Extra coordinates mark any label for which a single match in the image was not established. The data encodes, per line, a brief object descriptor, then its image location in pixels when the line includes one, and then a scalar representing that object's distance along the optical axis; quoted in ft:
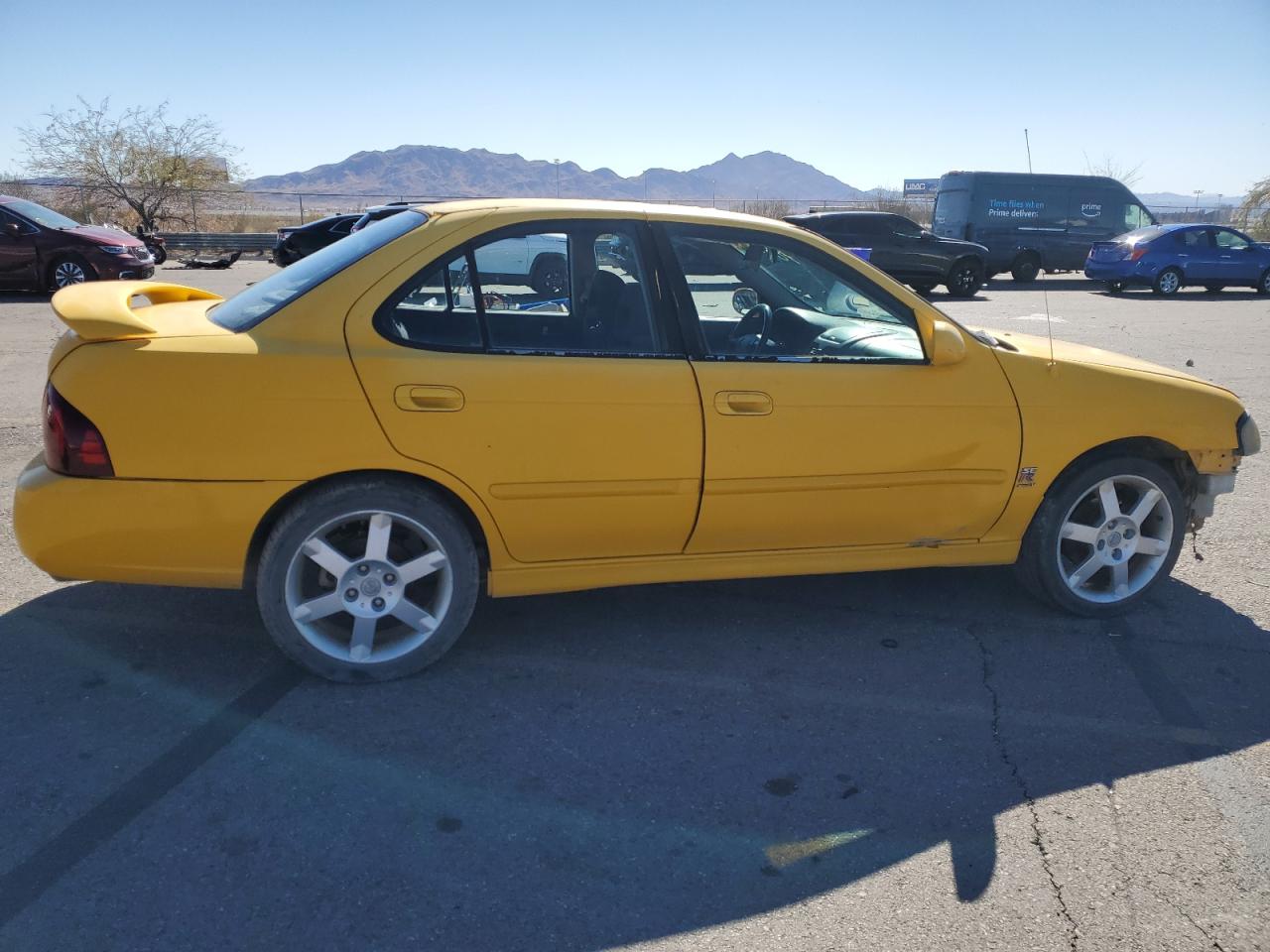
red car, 50.65
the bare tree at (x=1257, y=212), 109.40
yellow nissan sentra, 11.06
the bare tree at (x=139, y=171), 109.91
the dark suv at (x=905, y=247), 64.95
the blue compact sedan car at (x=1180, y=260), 68.95
